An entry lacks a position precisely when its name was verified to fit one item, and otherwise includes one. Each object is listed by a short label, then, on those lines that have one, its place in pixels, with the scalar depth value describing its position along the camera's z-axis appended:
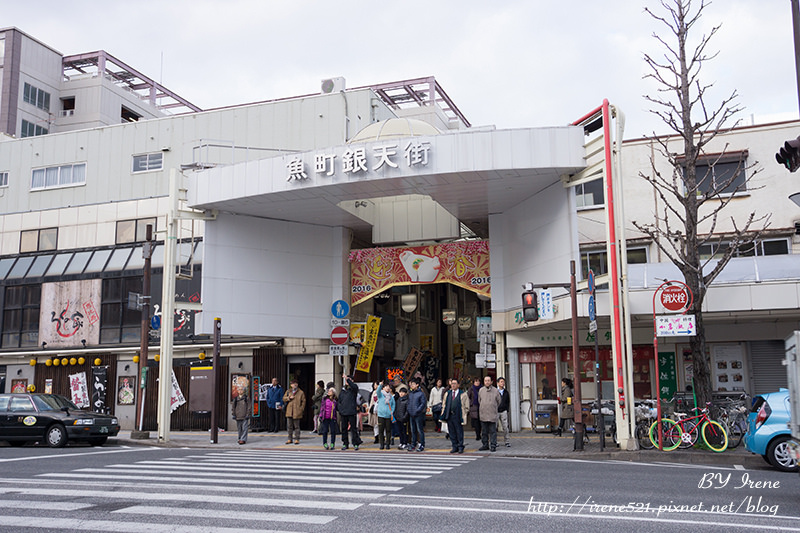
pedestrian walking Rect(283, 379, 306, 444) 21.00
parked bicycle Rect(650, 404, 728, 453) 16.12
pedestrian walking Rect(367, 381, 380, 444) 20.51
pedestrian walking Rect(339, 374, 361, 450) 19.11
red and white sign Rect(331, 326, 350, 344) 25.50
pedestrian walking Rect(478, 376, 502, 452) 17.83
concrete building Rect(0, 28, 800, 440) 20.86
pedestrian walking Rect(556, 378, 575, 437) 21.48
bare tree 17.70
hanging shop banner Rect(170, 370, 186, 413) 27.26
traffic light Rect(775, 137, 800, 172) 11.65
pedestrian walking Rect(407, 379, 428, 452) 18.05
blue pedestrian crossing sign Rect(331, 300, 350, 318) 25.97
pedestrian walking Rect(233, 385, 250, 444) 20.89
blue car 13.23
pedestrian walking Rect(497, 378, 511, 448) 18.33
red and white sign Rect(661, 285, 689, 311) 16.94
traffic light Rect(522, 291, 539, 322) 17.31
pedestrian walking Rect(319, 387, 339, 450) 19.17
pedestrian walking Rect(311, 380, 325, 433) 22.22
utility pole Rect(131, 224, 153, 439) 22.33
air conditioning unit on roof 31.17
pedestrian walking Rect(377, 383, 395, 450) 18.77
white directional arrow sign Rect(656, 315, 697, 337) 16.19
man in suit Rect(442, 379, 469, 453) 17.61
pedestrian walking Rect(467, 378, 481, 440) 19.69
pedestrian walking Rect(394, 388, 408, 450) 18.53
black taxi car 19.53
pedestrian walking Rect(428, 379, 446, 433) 21.06
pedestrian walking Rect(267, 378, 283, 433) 24.41
